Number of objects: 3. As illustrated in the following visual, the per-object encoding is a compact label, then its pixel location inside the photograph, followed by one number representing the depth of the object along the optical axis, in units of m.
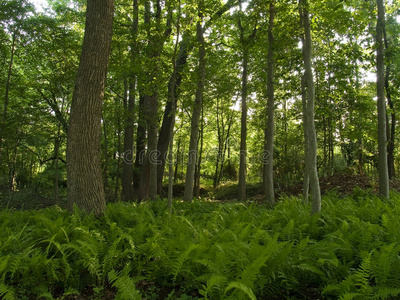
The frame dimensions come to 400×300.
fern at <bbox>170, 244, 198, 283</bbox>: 2.85
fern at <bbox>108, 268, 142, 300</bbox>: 2.39
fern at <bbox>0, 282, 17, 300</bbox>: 2.47
